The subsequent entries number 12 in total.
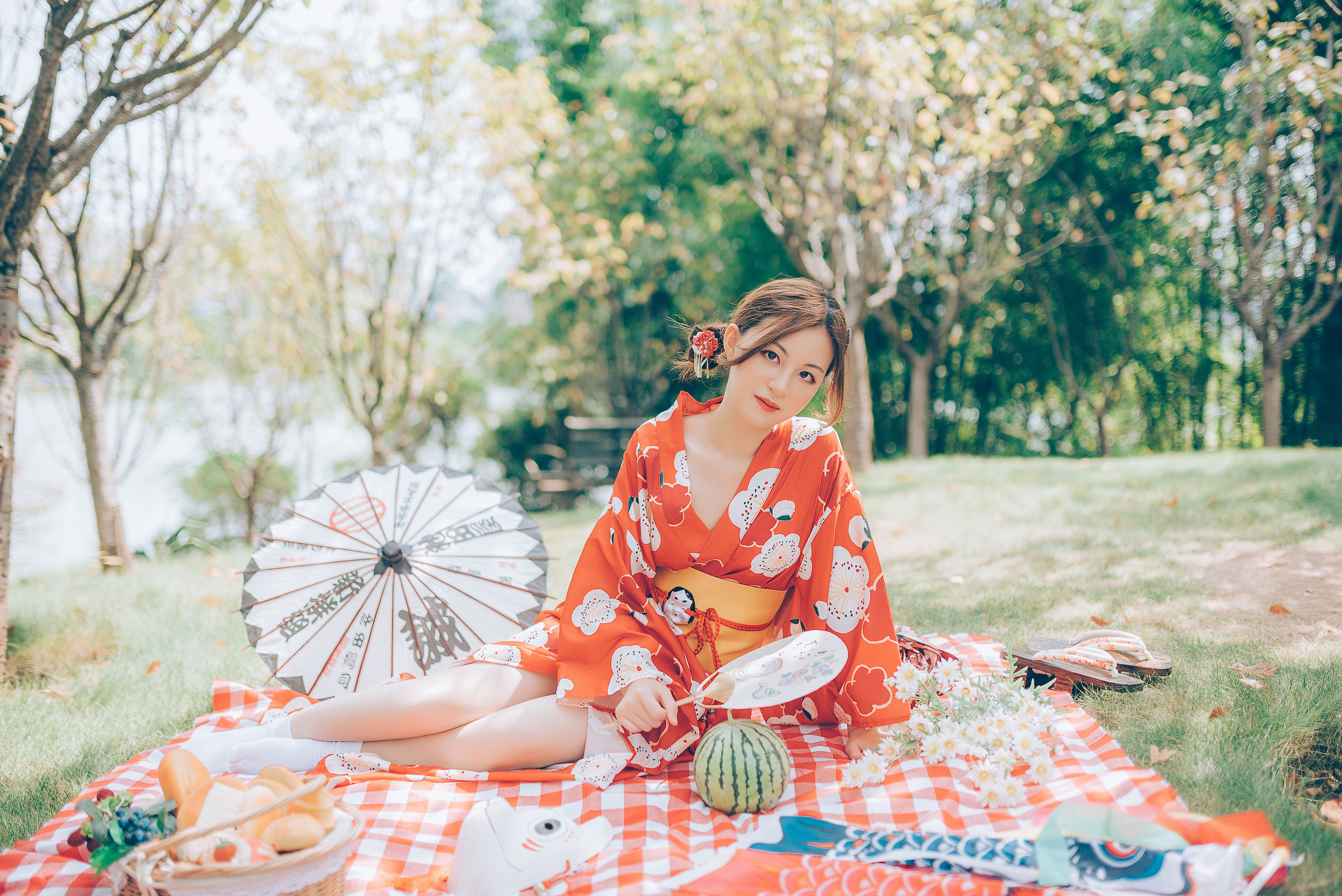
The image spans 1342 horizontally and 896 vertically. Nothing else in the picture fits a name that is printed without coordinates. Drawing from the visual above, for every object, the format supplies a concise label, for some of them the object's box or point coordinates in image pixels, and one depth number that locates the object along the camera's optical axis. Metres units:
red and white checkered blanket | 1.67
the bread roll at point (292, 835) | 1.48
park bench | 8.48
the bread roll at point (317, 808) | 1.53
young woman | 2.10
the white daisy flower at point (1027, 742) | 1.92
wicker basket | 1.39
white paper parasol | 2.44
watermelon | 1.83
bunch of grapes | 1.47
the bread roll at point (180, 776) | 1.60
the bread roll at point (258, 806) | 1.49
